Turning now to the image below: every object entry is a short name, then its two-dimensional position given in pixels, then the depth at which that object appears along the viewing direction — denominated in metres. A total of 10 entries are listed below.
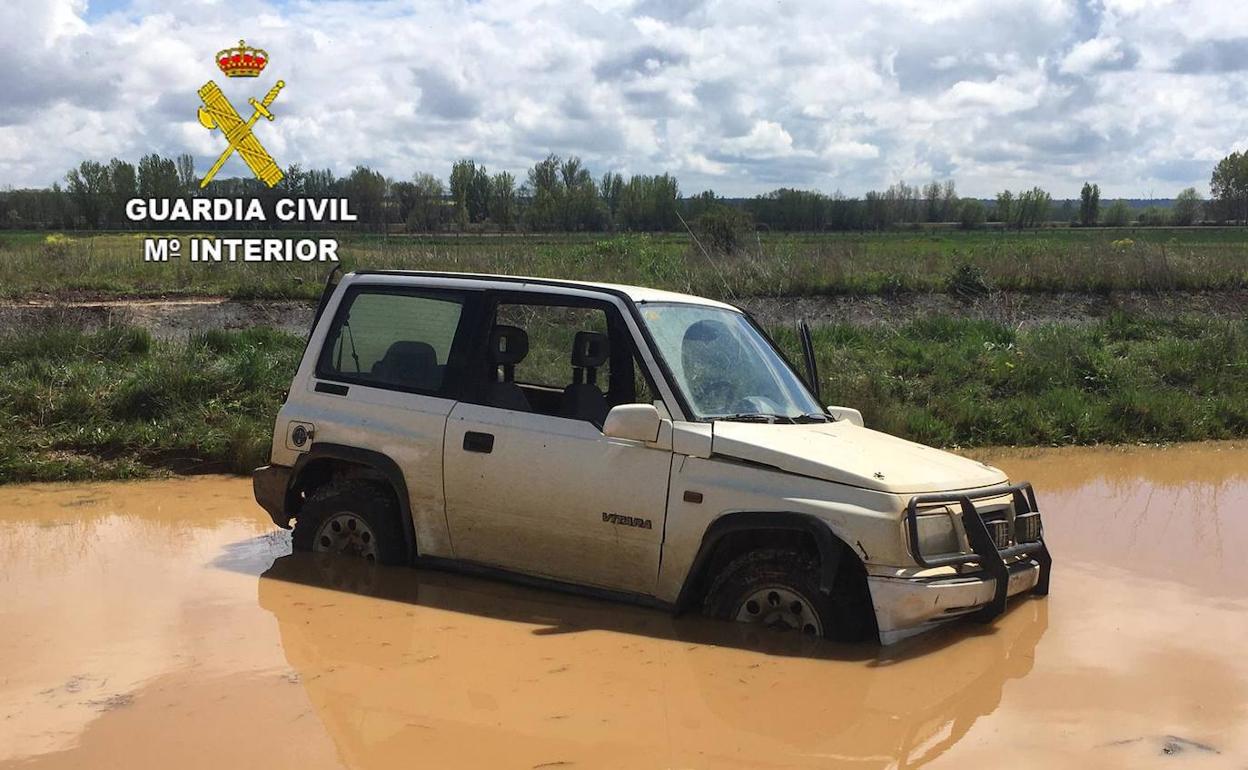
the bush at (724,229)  29.68
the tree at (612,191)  68.69
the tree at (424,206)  43.66
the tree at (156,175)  42.53
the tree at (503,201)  48.77
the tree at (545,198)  53.16
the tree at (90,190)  53.47
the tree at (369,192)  44.78
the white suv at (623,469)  5.53
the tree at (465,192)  45.97
